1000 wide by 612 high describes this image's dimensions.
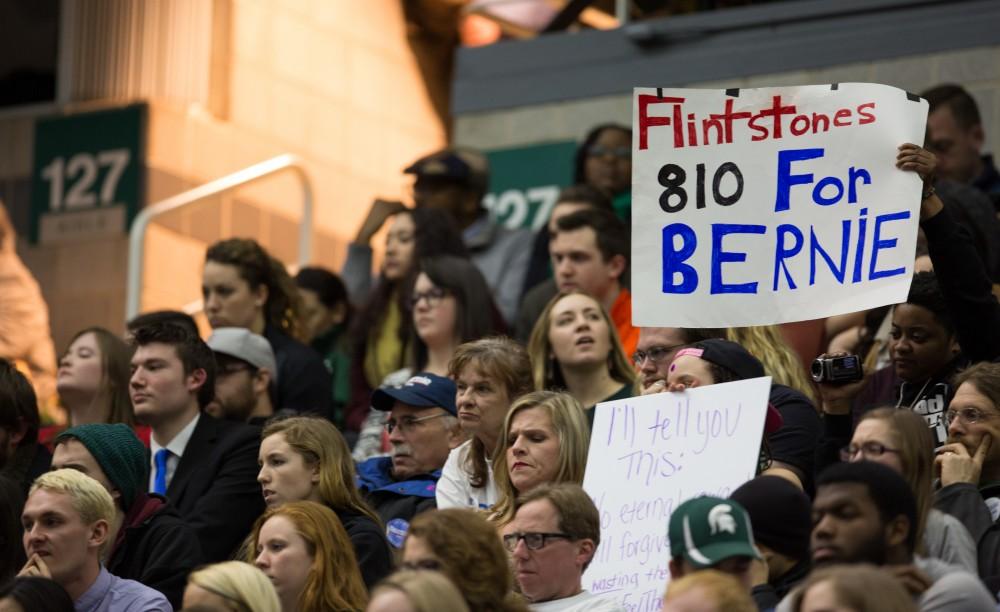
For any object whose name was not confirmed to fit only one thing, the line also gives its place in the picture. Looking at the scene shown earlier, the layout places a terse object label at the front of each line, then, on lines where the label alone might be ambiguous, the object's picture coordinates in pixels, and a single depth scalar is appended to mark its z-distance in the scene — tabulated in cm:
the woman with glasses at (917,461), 1341
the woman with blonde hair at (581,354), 1889
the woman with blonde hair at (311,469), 1675
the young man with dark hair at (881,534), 1240
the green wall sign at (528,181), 2822
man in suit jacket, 1794
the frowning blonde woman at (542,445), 1595
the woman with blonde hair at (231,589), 1384
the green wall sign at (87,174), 3269
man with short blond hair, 1567
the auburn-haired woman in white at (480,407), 1711
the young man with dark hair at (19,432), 1886
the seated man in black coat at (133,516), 1648
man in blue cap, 1806
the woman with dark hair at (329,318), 2420
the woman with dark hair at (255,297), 2147
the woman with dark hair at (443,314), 2109
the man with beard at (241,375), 2014
